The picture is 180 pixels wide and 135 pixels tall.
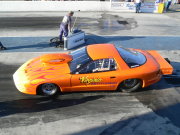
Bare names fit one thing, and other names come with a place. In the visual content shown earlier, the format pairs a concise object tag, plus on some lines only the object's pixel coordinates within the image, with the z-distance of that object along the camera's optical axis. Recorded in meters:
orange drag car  7.01
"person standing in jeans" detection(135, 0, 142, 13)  19.89
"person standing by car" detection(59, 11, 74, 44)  11.55
